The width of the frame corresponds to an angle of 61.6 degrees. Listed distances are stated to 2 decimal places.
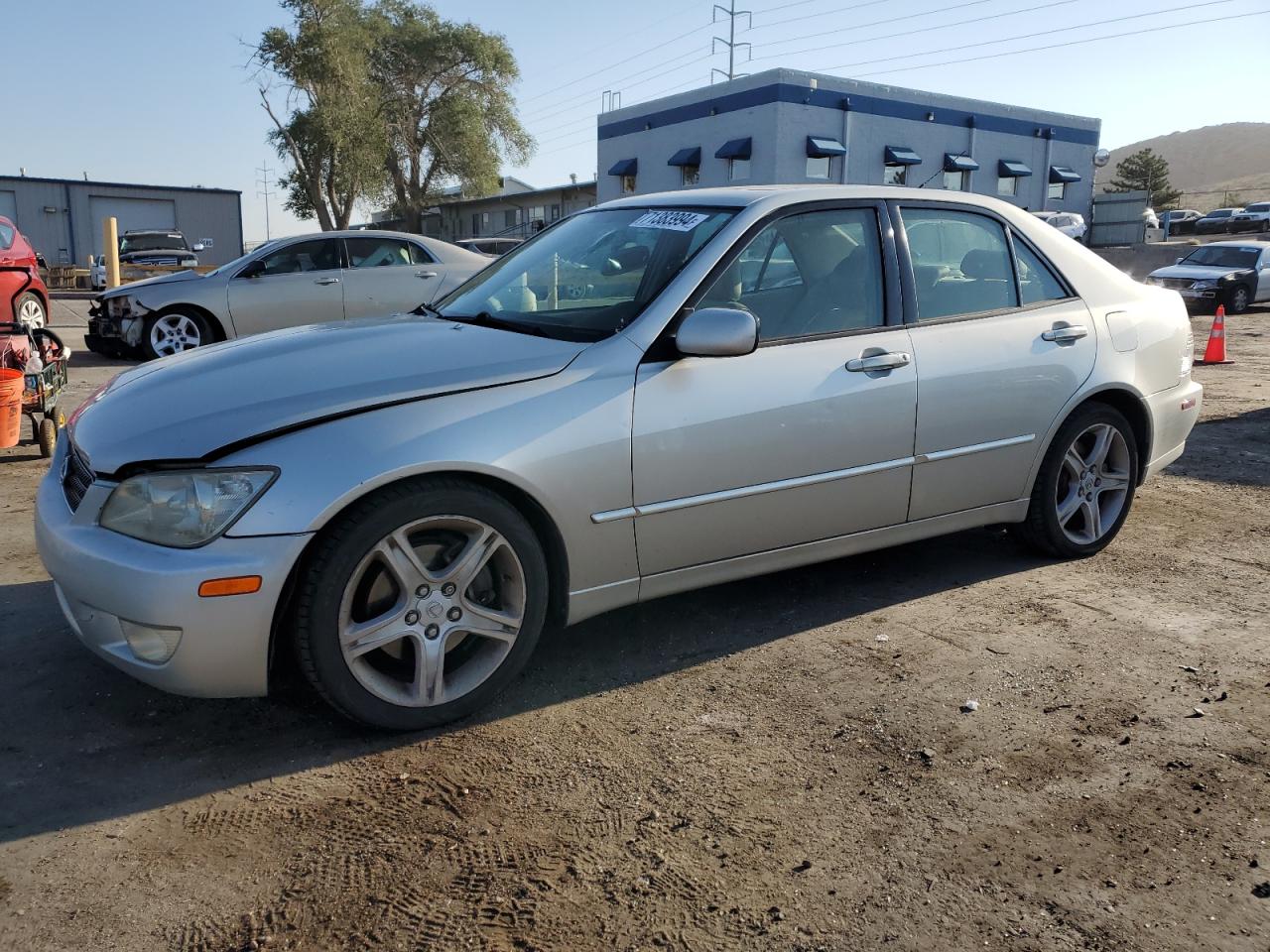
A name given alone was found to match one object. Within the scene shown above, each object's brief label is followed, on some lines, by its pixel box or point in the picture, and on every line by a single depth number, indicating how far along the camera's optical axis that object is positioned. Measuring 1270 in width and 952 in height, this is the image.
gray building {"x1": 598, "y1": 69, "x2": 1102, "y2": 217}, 35.25
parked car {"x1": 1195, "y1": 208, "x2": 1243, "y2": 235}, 49.84
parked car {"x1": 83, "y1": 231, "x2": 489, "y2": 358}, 11.09
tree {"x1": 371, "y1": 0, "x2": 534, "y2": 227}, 50.06
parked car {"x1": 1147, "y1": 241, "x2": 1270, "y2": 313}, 20.20
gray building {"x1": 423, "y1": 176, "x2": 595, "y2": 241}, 52.44
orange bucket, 6.42
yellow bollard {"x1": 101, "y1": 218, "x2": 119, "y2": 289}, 19.26
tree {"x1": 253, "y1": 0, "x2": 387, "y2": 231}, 45.44
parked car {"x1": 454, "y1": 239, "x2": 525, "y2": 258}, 22.70
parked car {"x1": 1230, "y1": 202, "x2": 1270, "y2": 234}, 47.72
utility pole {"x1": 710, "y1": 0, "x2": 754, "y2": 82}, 60.31
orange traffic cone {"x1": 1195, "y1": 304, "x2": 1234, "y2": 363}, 12.79
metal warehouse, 43.81
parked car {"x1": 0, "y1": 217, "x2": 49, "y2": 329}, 11.65
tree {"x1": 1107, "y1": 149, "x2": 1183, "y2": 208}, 74.00
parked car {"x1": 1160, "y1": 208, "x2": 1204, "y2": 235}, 53.25
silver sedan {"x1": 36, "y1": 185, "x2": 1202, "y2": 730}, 3.00
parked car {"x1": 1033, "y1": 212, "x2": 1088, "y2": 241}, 35.78
